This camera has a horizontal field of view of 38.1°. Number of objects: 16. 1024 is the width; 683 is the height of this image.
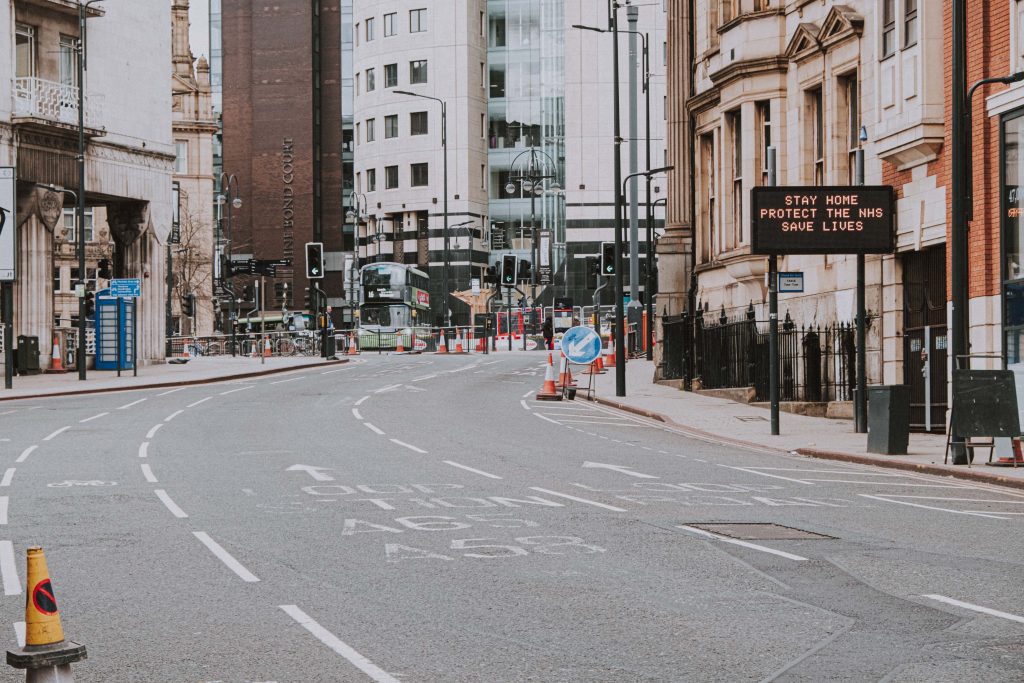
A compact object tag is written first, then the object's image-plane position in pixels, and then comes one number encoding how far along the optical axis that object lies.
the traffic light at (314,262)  55.97
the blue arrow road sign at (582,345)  33.94
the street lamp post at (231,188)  109.94
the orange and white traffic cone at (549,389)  36.12
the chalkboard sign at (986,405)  19.56
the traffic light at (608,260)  51.31
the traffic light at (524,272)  59.42
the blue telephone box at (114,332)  49.78
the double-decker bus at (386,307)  77.31
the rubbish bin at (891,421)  21.86
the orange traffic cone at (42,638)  6.08
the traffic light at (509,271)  57.34
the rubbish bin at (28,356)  46.06
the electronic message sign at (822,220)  25.34
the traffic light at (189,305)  82.78
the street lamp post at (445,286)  93.47
